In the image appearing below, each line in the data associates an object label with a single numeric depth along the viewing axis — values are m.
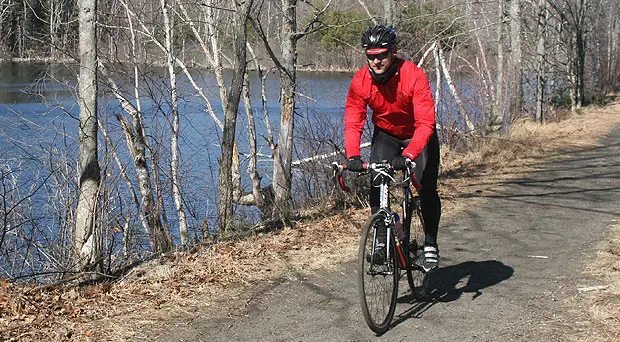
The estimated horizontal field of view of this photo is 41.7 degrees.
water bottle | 5.73
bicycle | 5.28
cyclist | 5.48
